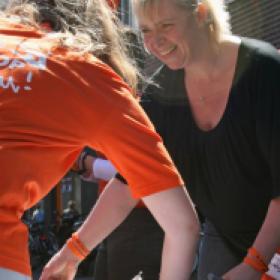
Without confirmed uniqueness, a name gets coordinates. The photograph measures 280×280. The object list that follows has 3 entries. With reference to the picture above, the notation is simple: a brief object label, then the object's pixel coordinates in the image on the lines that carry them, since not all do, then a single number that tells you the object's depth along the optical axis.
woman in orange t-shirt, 2.15
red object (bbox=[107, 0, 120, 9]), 2.64
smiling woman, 2.64
